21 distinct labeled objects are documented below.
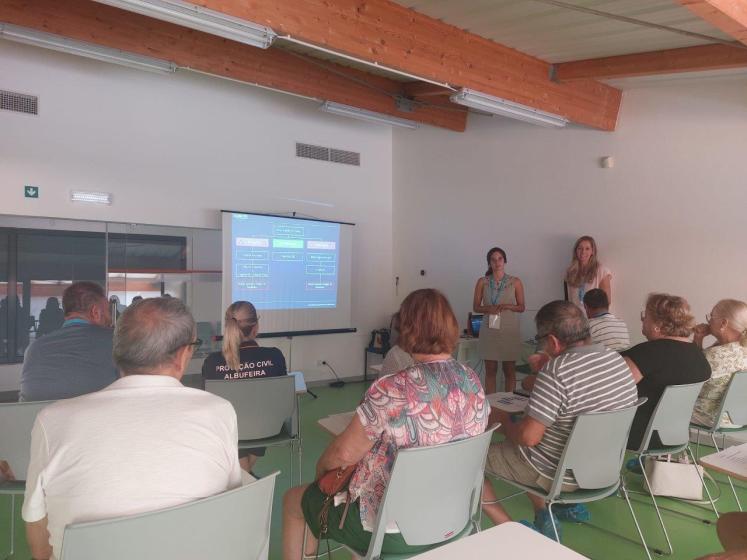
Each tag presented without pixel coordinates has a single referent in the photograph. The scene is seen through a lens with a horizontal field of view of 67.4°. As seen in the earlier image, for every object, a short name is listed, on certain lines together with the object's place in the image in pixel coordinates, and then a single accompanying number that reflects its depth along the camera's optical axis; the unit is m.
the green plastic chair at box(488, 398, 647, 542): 2.20
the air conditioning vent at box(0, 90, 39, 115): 4.83
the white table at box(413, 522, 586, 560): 1.13
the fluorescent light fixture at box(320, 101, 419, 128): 5.64
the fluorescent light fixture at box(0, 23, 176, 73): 4.01
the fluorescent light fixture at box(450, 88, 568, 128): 4.34
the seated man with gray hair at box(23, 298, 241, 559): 1.25
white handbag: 3.32
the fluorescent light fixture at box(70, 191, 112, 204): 5.16
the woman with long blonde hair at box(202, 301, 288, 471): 3.00
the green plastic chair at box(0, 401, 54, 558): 2.17
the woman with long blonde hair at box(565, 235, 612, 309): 5.12
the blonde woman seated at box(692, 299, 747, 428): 3.23
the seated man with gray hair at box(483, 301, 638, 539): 2.31
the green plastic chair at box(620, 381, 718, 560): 2.70
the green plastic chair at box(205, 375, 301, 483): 2.80
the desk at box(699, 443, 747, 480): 1.74
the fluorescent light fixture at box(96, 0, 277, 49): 2.96
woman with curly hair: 2.86
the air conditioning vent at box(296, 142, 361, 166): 6.57
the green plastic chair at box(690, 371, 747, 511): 3.12
